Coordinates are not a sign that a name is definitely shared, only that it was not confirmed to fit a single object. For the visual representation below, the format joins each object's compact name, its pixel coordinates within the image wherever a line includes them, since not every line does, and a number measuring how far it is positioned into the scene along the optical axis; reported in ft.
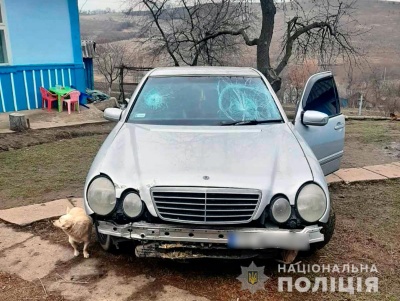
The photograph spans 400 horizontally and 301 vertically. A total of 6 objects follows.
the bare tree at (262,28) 46.98
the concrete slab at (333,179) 16.70
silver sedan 8.23
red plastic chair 30.73
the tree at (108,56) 108.12
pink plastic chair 30.68
